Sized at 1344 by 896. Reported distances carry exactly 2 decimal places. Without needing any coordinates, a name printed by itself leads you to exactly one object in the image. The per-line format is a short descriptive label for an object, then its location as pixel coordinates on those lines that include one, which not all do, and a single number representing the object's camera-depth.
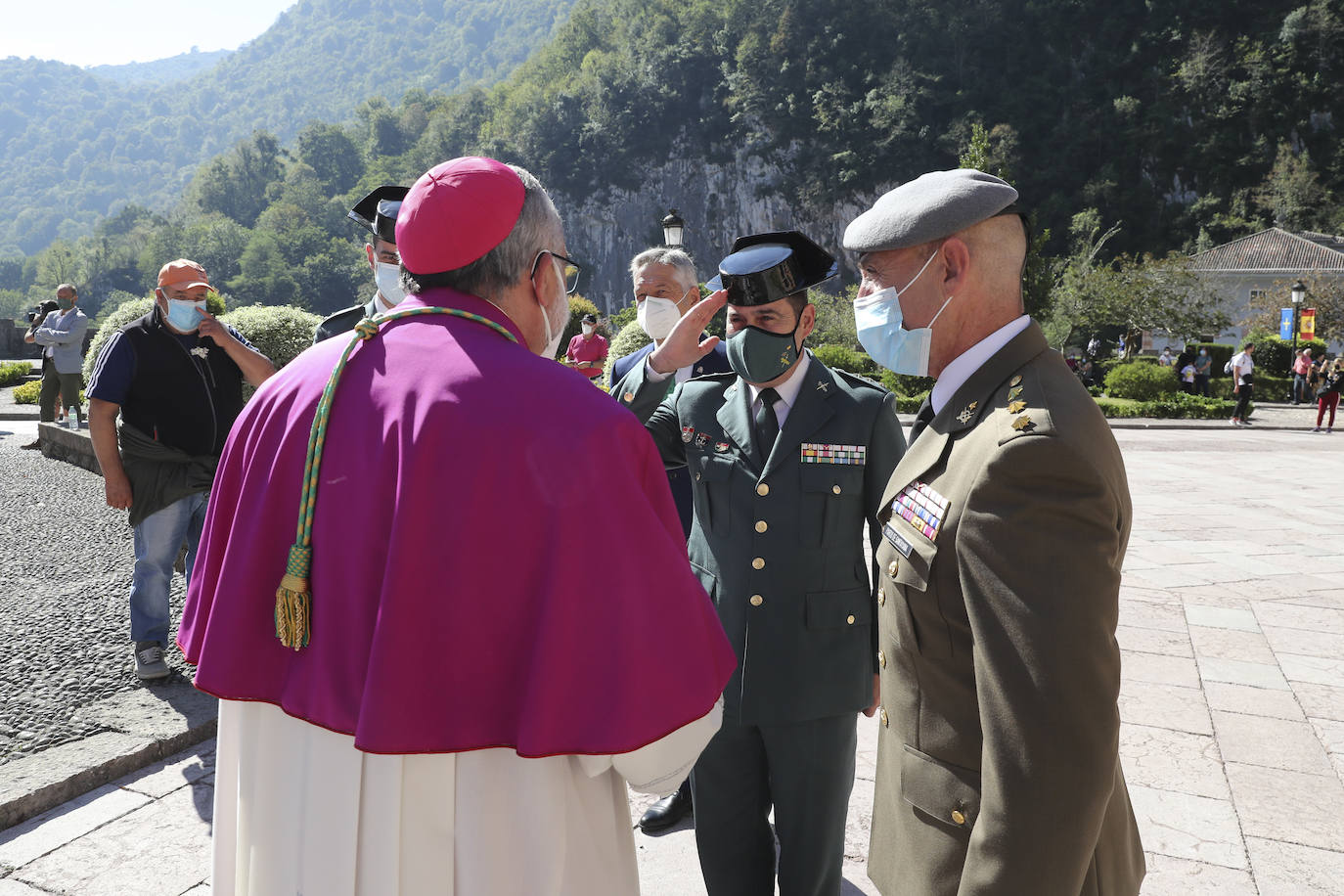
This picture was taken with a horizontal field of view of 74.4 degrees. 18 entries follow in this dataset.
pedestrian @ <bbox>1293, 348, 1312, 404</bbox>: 23.58
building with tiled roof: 42.84
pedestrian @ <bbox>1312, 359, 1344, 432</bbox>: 17.33
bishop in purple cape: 1.29
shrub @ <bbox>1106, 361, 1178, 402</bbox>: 22.39
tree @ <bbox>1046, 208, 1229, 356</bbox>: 33.56
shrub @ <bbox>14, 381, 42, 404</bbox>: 18.33
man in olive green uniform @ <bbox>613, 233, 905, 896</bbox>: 2.31
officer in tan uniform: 1.19
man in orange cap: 4.18
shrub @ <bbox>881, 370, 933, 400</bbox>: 22.97
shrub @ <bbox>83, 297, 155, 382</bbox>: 10.88
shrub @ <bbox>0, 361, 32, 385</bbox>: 22.03
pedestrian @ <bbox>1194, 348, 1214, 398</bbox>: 24.27
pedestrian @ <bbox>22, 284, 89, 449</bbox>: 11.88
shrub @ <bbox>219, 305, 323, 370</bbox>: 10.13
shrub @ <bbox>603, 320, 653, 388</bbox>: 8.74
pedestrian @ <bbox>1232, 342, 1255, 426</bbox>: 19.23
